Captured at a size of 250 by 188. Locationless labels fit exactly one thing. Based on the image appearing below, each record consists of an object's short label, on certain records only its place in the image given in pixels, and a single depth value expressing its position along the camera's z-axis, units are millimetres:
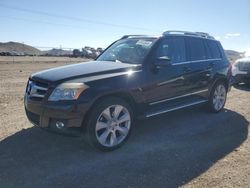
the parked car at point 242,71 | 8355
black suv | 3234
